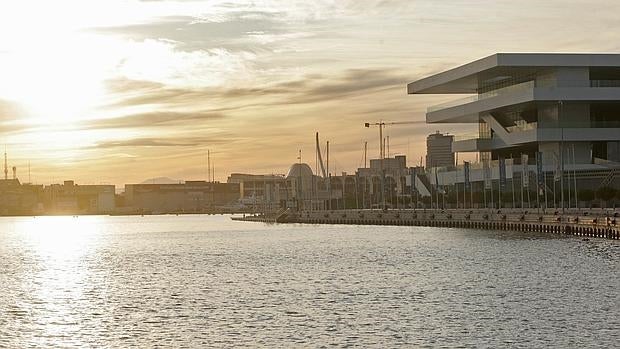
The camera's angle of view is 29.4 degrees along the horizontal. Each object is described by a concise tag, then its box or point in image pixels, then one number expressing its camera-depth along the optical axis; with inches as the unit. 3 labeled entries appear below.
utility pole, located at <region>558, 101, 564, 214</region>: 5433.1
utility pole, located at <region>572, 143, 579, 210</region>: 5637.3
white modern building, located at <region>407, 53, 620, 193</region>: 6476.4
